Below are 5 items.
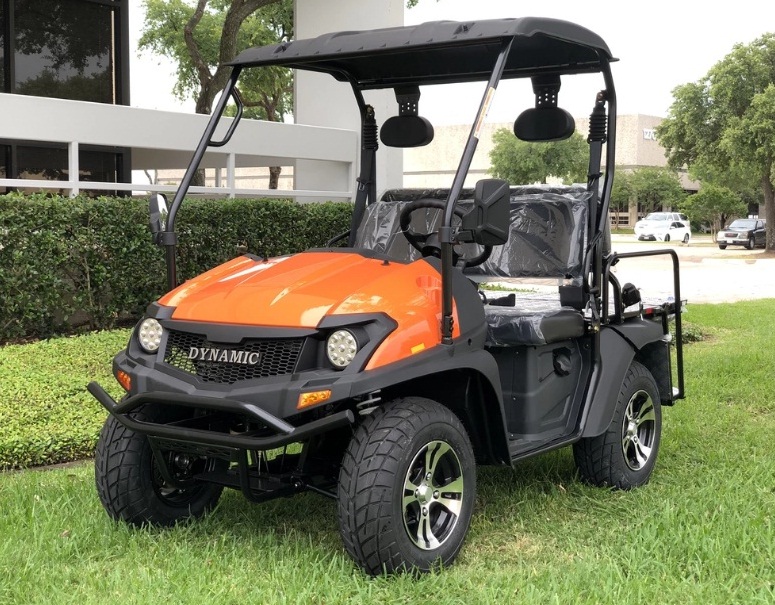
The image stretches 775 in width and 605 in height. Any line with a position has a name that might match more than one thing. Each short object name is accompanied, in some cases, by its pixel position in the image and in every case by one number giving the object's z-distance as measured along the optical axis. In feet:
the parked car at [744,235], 132.36
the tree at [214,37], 91.04
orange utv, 12.35
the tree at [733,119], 120.98
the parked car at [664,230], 151.84
